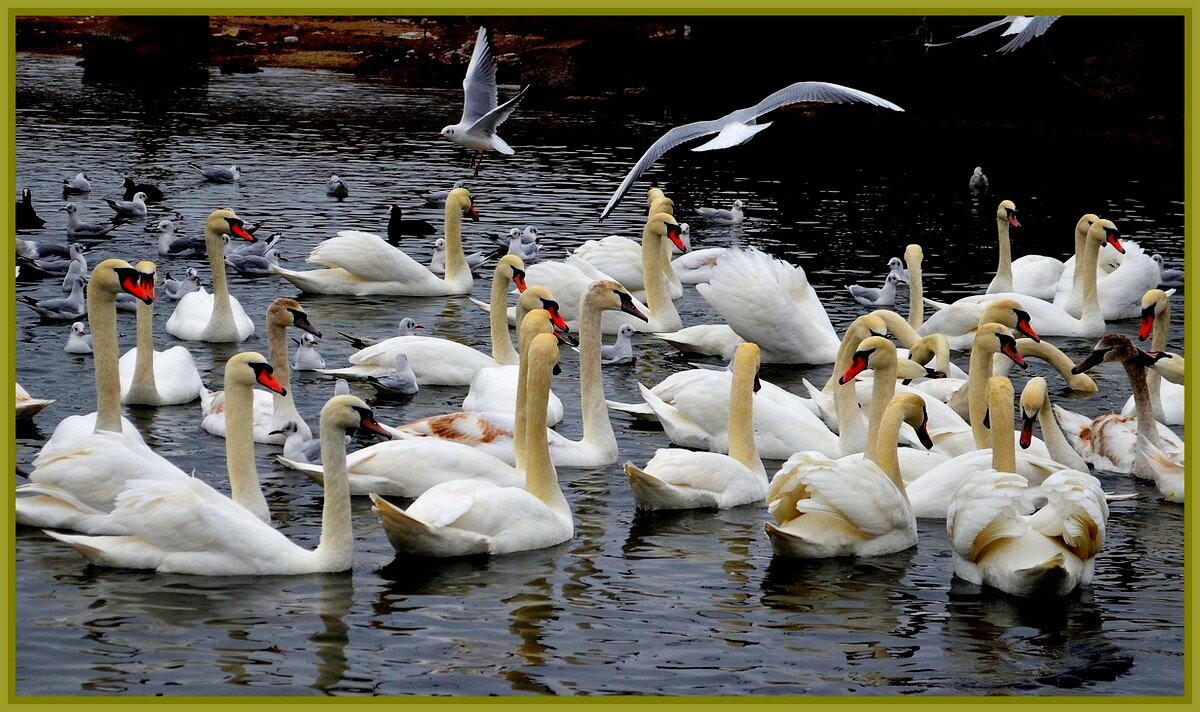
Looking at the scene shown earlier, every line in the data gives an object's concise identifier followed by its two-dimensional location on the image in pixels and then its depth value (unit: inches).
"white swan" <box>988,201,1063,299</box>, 731.4
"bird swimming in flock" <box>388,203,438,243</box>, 871.7
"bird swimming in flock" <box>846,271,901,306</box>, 705.6
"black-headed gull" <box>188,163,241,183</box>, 1022.4
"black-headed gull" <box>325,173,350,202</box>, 990.4
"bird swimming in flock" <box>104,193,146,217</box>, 877.8
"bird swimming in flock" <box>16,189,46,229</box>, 820.6
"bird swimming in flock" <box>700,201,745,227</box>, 967.0
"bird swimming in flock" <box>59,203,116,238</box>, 804.6
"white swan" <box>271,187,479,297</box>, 696.4
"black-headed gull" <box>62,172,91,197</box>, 946.7
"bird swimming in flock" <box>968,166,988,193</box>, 1111.0
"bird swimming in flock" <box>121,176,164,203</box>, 938.1
